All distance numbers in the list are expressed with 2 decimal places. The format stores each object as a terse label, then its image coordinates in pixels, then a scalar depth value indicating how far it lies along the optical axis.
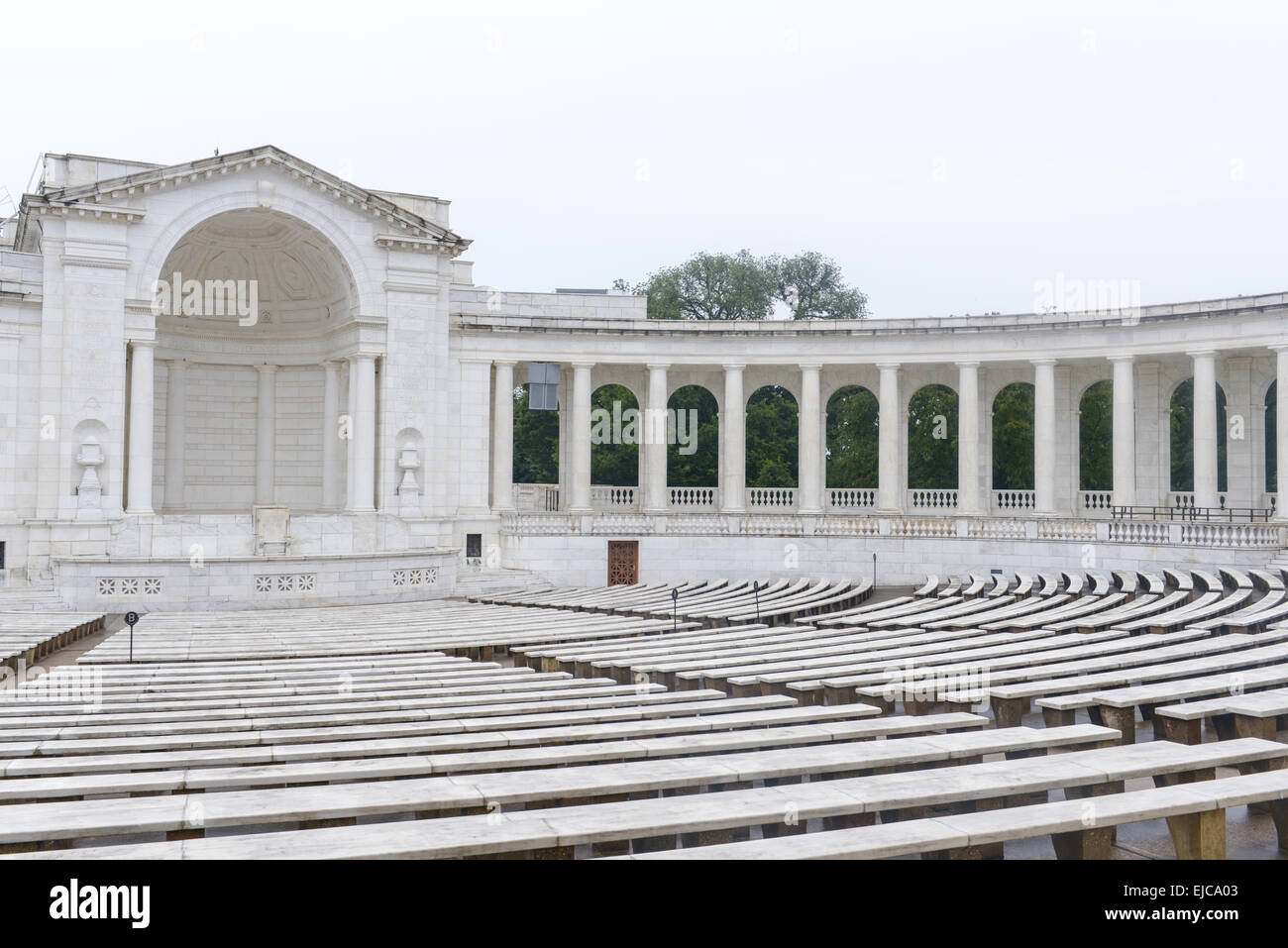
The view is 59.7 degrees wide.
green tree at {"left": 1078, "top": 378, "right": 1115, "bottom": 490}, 74.44
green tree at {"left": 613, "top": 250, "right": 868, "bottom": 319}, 97.81
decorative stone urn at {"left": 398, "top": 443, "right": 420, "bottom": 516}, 47.50
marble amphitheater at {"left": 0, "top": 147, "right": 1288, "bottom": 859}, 9.58
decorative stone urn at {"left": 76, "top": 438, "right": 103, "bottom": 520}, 41.53
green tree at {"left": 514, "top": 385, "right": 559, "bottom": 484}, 90.25
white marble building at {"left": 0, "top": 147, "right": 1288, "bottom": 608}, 41.62
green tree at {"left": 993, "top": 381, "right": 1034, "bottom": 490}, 73.75
